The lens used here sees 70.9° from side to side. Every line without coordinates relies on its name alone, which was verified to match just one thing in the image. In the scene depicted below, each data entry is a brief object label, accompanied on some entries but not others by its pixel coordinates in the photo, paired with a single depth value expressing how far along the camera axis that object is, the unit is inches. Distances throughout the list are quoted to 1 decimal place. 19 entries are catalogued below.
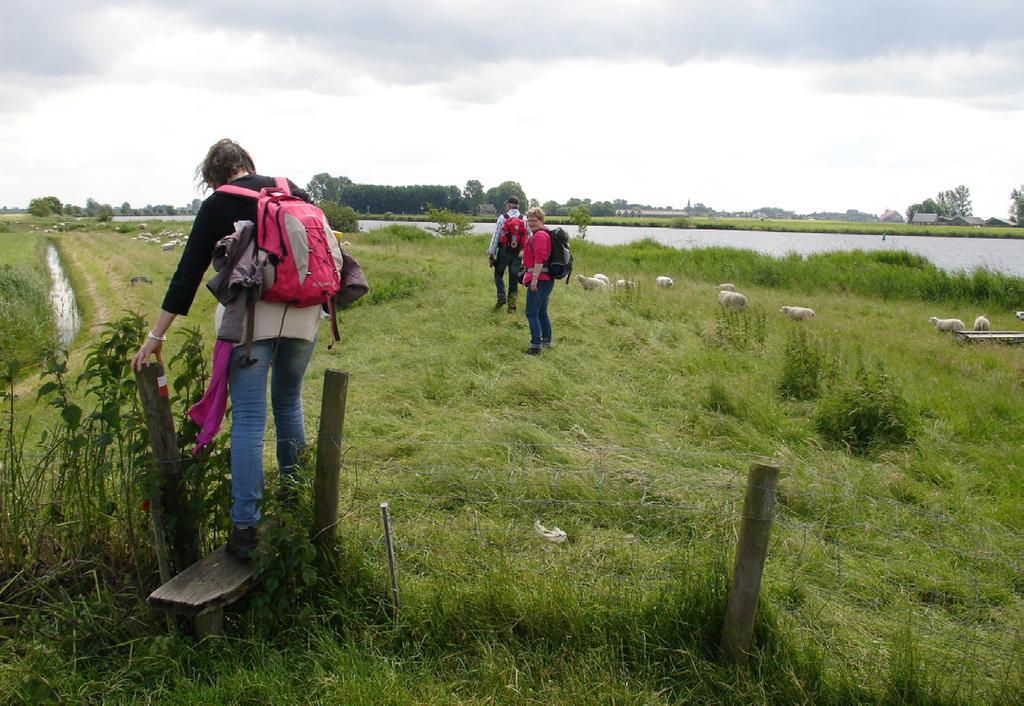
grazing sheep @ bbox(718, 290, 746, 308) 528.7
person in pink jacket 347.3
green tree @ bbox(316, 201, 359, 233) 1390.3
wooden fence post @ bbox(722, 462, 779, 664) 107.4
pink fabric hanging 124.4
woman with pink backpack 125.7
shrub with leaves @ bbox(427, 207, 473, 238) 1270.9
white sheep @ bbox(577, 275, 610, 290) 587.4
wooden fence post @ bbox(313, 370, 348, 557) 127.0
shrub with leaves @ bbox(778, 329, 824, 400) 303.0
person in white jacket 435.5
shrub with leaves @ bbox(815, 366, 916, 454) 242.8
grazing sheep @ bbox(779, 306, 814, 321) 515.2
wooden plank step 115.3
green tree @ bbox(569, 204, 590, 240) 1144.7
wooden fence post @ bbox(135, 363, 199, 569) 125.5
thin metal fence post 125.6
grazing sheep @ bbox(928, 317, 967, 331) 493.6
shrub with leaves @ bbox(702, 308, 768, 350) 382.6
